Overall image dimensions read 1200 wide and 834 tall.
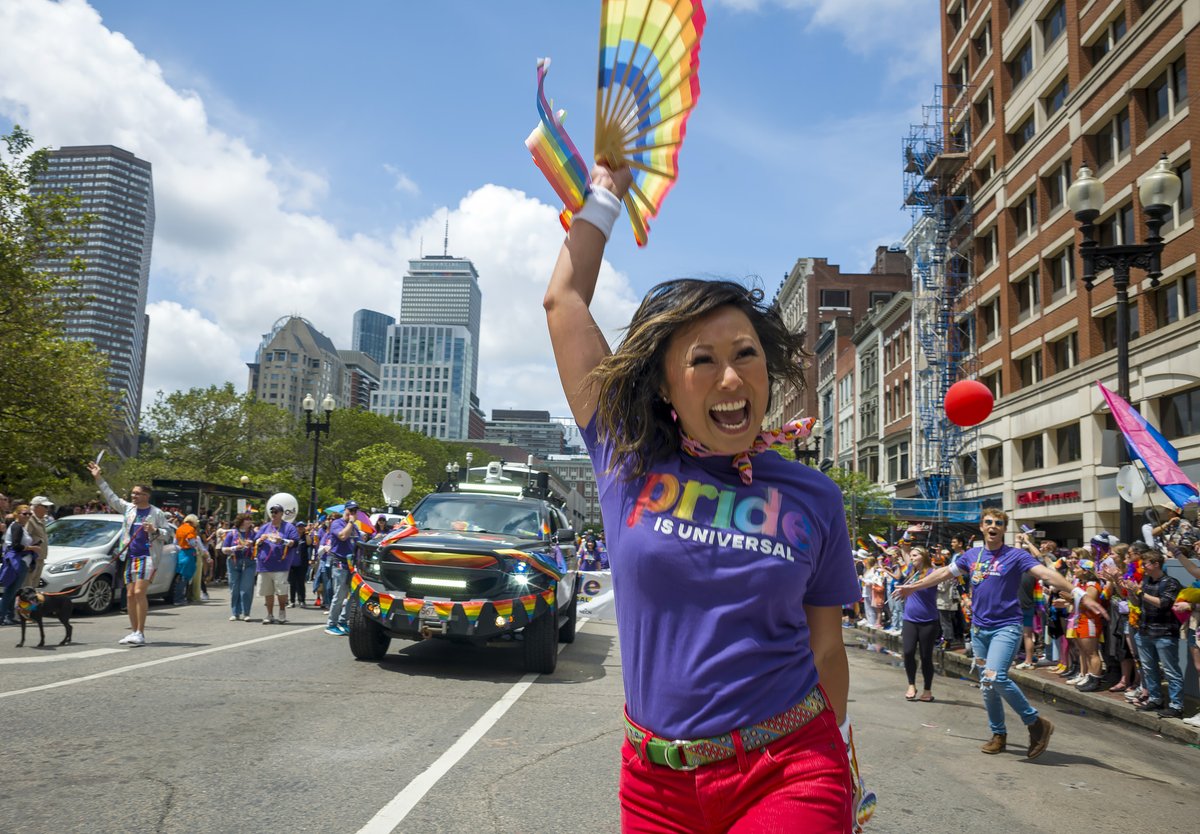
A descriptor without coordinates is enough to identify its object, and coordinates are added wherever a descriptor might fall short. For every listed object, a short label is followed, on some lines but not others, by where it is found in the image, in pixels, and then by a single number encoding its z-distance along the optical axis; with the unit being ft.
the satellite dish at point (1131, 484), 34.53
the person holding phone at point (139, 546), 37.24
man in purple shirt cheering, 25.26
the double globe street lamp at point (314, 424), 94.01
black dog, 35.99
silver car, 48.60
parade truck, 31.96
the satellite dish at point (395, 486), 73.92
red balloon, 25.40
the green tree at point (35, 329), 81.30
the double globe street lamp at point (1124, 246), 38.65
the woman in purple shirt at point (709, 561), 6.57
